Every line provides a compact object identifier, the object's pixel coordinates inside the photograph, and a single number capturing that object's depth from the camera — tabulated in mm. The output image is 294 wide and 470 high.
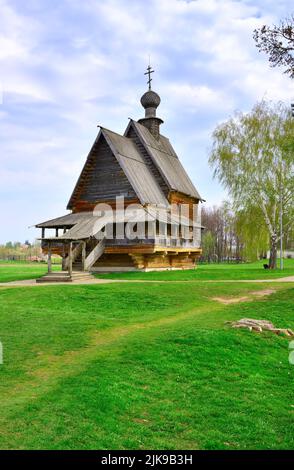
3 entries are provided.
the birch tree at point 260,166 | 29219
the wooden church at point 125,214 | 25922
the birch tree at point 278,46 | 14288
